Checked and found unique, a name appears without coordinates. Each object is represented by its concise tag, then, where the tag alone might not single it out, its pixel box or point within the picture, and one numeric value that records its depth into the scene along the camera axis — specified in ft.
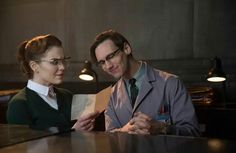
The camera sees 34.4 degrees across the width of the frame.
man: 6.38
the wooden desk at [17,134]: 4.07
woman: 7.49
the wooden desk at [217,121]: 10.09
